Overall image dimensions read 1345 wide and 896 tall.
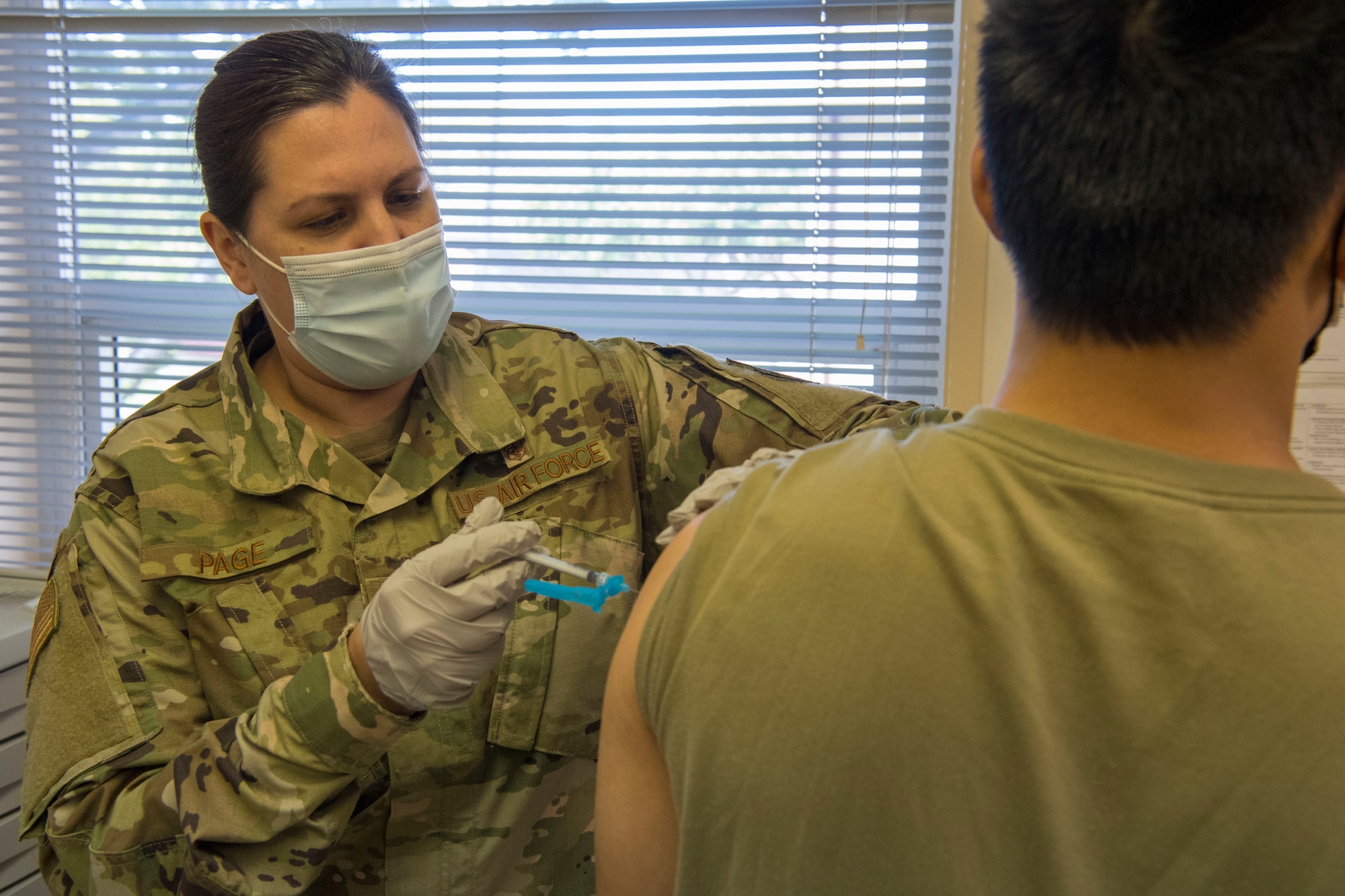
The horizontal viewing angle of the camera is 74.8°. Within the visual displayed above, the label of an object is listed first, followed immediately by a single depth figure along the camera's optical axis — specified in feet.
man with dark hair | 1.77
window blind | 7.40
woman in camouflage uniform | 3.70
